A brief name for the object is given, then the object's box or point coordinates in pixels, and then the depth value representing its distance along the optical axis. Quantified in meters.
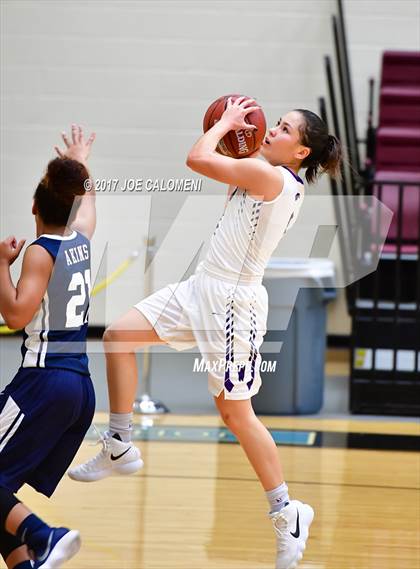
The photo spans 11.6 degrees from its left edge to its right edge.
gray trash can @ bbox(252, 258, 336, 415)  11.86
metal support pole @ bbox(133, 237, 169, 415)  11.41
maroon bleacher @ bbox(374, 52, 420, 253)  13.54
